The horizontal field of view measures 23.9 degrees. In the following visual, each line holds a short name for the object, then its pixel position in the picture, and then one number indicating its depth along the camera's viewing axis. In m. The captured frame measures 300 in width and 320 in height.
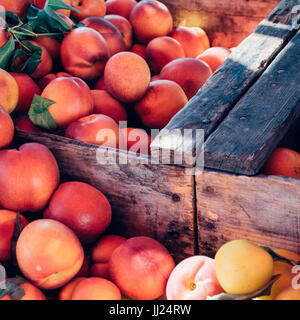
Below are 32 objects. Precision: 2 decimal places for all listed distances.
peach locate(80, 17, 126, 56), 1.09
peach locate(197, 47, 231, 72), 1.13
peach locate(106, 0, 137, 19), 1.26
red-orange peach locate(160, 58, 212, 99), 1.04
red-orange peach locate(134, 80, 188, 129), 0.97
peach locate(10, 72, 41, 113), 0.94
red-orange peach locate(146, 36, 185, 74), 1.14
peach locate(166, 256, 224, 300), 0.74
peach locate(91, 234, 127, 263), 0.84
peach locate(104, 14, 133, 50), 1.18
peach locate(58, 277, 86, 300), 0.78
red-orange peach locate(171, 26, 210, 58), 1.22
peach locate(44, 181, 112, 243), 0.83
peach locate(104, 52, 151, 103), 0.96
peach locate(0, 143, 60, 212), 0.82
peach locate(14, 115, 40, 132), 0.92
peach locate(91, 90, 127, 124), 0.97
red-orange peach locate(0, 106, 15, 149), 0.85
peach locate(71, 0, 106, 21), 1.12
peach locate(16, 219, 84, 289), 0.76
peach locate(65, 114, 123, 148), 0.89
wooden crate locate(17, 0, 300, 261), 0.78
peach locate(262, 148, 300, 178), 0.83
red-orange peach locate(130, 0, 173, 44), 1.21
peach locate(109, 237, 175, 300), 0.79
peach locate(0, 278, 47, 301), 0.74
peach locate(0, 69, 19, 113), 0.88
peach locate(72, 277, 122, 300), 0.76
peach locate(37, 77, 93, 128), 0.90
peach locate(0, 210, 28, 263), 0.79
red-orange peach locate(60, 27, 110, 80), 0.99
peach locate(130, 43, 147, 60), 1.21
